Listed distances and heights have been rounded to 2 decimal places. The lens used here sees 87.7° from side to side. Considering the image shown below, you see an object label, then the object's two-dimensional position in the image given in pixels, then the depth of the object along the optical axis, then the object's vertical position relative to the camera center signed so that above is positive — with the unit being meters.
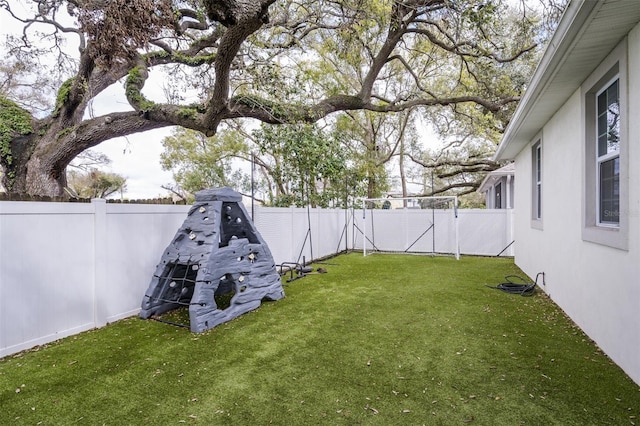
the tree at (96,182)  16.00 +1.65
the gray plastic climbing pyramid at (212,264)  3.77 -0.65
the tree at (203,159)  16.16 +2.70
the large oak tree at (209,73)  6.01 +2.89
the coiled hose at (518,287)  5.16 -1.28
